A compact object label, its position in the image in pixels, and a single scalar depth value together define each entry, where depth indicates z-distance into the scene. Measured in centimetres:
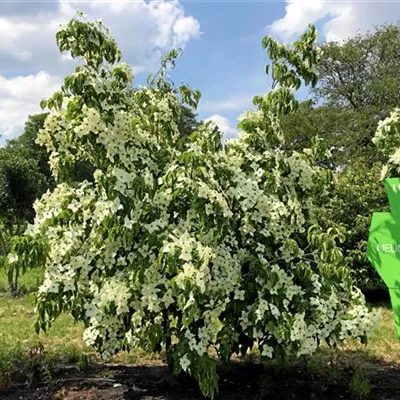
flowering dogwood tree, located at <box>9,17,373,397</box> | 376
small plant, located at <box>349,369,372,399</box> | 425
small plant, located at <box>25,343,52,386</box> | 476
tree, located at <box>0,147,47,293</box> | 1112
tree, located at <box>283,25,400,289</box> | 2208
